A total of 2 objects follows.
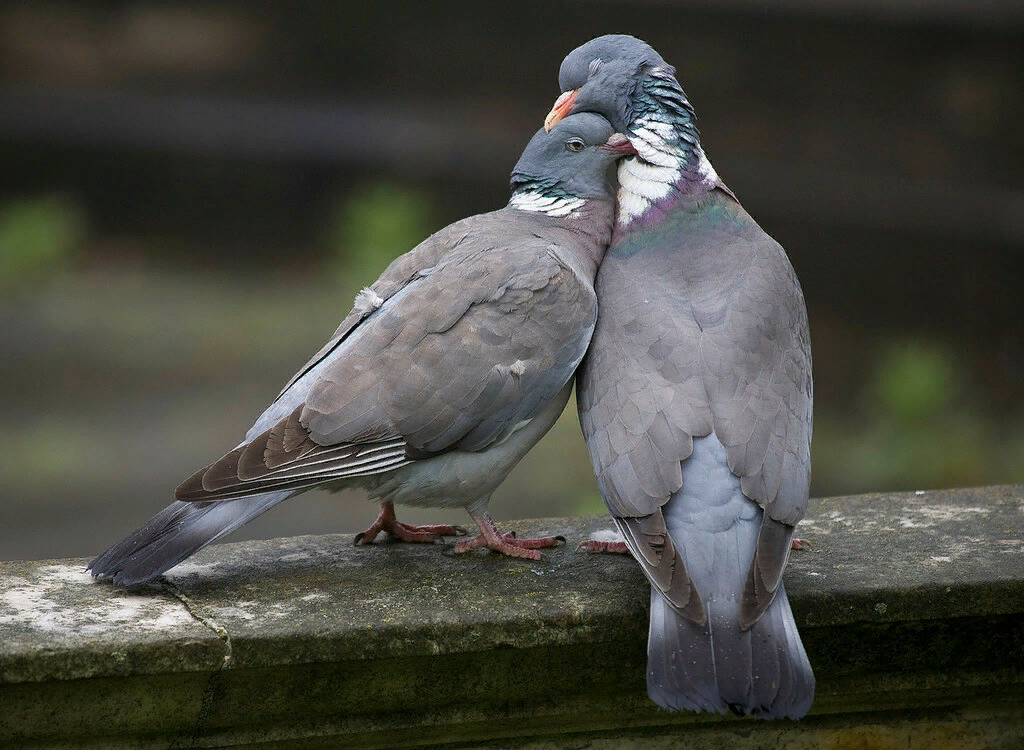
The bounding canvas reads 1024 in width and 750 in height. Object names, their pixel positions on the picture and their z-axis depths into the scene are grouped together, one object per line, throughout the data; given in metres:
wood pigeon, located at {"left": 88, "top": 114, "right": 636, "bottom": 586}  5.71
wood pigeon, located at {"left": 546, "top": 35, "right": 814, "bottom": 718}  5.01
